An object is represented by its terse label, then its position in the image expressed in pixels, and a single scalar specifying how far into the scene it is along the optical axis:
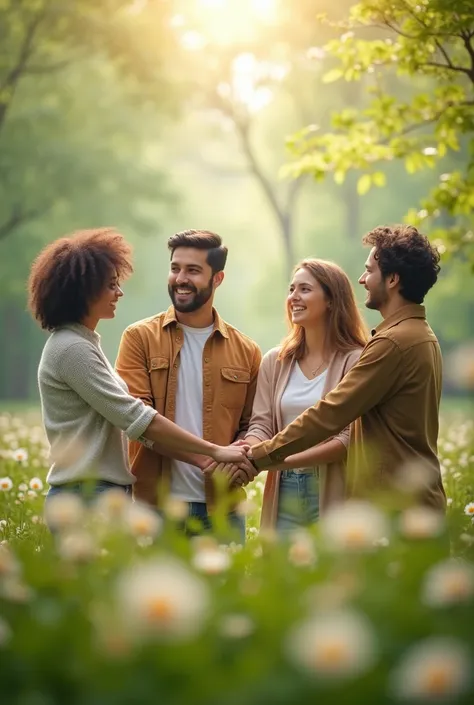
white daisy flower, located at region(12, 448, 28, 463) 9.27
